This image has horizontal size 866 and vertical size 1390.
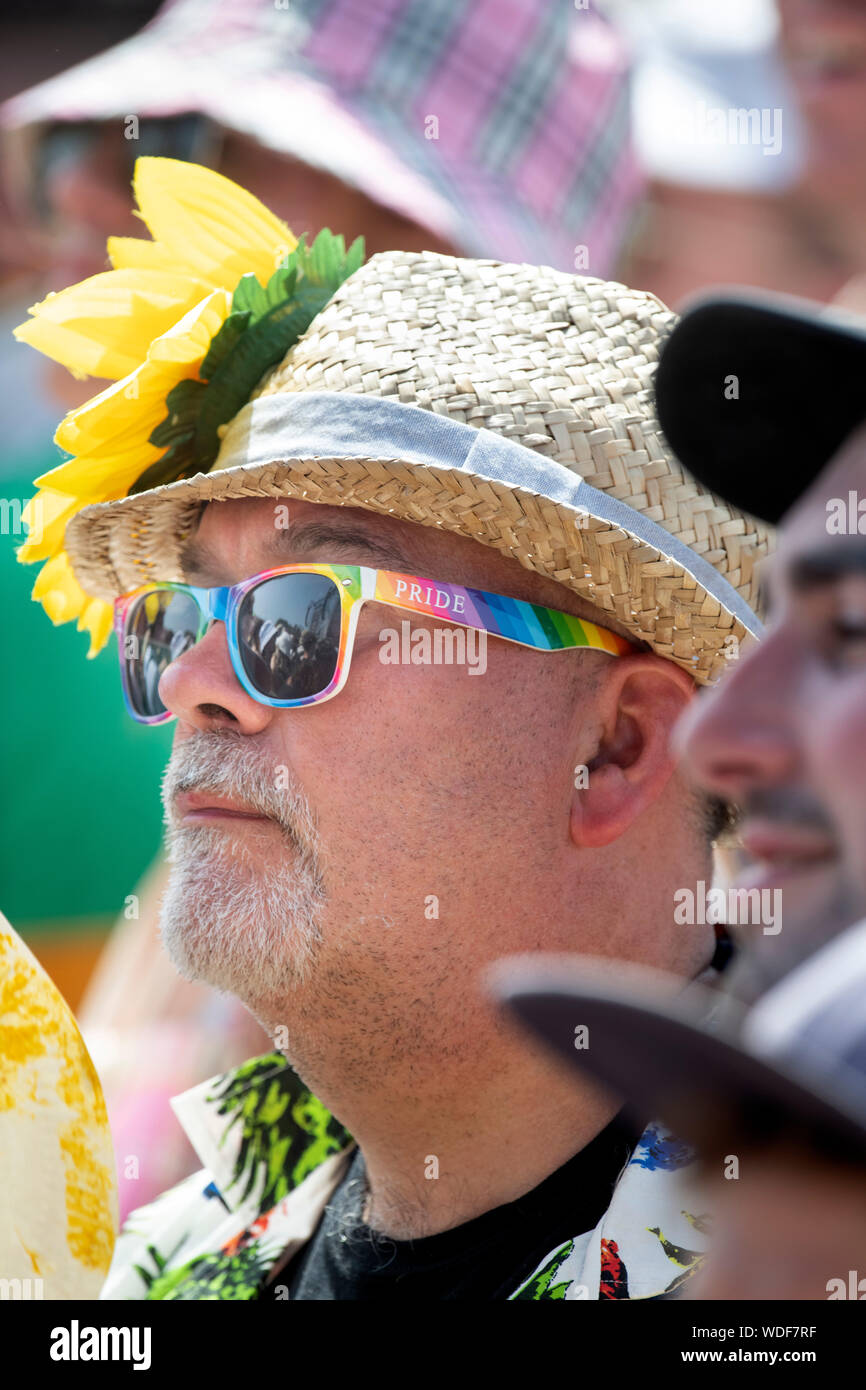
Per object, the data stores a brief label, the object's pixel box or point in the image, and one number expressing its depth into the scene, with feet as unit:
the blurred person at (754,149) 9.05
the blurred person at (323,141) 9.11
